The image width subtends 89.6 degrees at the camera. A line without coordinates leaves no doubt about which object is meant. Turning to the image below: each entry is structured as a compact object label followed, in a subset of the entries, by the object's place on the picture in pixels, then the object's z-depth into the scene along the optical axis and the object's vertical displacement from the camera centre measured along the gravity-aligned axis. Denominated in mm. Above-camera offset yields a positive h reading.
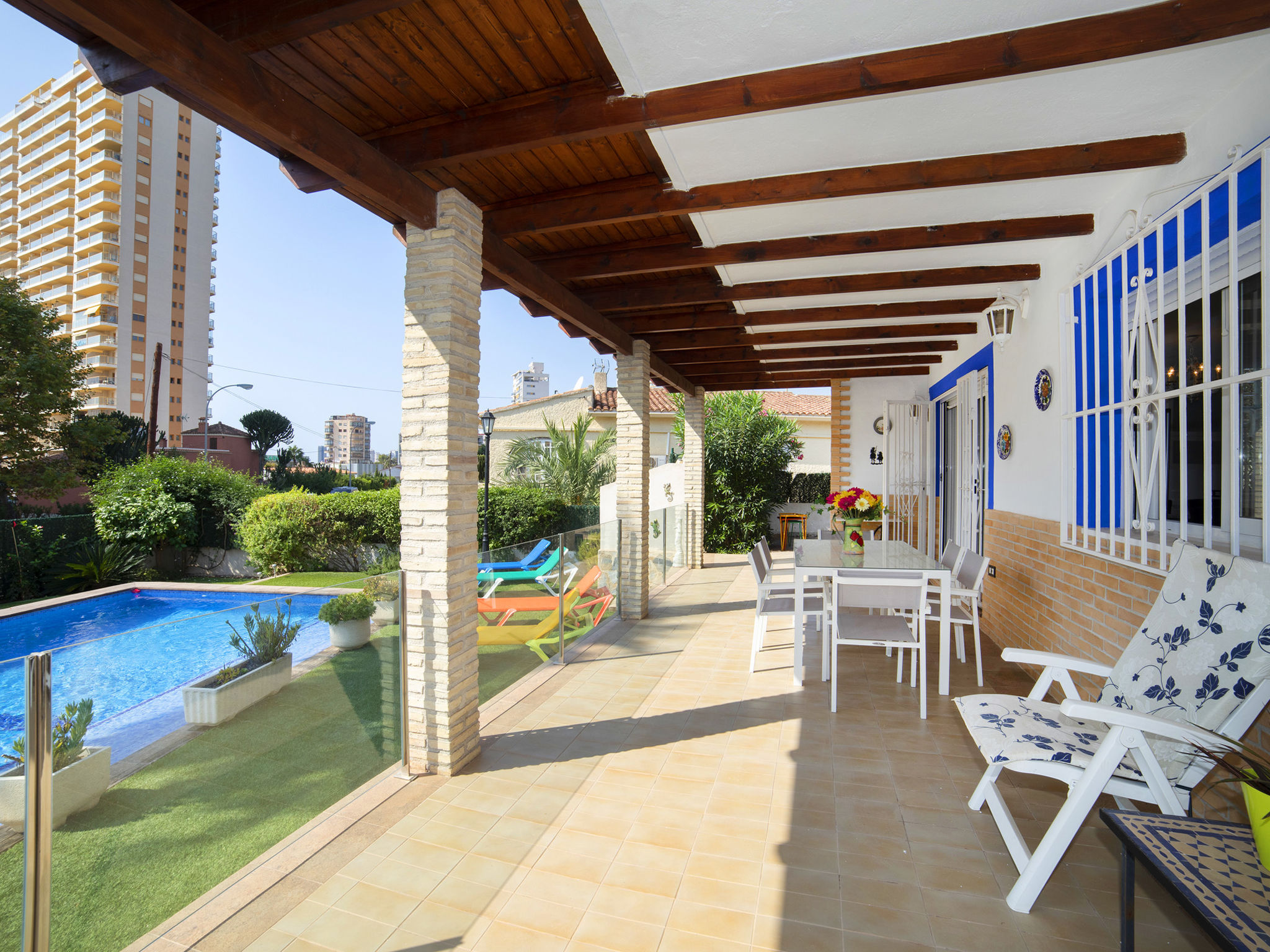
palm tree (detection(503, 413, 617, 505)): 13180 +365
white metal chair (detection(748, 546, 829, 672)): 4488 -865
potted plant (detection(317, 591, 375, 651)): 2635 -582
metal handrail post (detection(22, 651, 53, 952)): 1537 -792
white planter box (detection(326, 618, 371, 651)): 2652 -646
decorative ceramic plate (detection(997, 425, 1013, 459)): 5098 +329
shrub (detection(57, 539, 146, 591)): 10219 -1384
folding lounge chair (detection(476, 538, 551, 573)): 3717 -496
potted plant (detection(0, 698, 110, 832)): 1548 -739
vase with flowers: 5113 -223
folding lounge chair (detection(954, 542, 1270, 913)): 1888 -707
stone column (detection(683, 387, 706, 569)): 9711 +219
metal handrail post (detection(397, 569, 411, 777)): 2969 -1011
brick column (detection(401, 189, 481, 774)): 2988 -5
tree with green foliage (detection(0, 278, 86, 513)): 11883 +1720
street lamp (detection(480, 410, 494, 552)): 9680 +908
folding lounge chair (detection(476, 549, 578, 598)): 3705 -598
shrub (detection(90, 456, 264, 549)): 10945 -334
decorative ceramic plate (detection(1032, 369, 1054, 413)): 4258 +628
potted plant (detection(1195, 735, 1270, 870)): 1410 -699
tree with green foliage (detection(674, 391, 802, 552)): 11742 +242
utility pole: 18188 +1932
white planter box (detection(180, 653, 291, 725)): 1950 -700
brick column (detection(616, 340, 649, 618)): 6164 +77
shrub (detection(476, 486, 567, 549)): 11227 -592
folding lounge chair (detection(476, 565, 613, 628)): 3760 -818
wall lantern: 4841 +1293
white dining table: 3846 -545
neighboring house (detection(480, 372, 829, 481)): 18078 +2036
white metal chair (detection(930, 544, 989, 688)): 4188 -754
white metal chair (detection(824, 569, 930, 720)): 3678 -756
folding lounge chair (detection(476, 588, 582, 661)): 3699 -985
